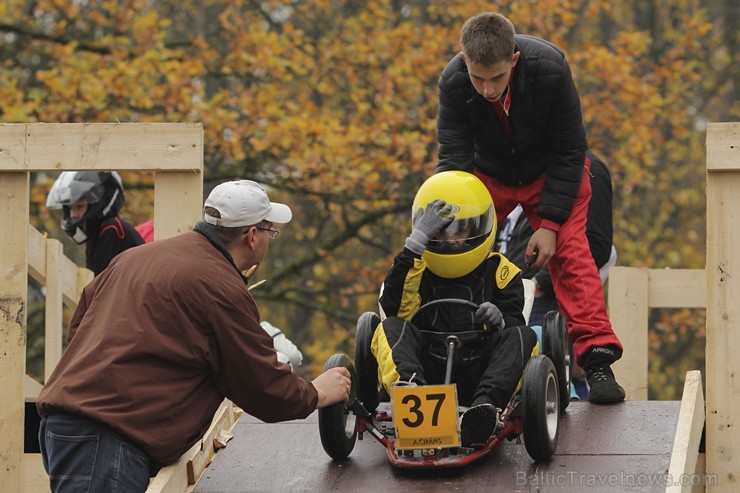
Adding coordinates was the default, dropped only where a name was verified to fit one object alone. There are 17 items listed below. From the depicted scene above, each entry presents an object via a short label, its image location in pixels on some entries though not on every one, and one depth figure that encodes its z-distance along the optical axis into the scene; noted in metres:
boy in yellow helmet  10.30
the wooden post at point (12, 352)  10.77
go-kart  9.49
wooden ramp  9.42
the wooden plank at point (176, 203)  11.03
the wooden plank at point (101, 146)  10.91
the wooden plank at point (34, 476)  12.72
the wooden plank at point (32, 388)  14.03
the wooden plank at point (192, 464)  9.10
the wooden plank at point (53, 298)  14.71
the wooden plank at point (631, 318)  15.85
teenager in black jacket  11.59
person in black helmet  16.16
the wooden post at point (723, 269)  10.63
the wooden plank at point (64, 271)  14.47
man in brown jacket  8.55
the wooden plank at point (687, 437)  8.85
